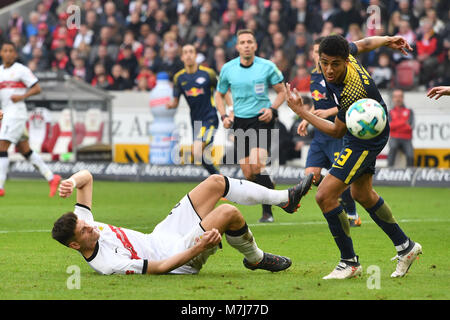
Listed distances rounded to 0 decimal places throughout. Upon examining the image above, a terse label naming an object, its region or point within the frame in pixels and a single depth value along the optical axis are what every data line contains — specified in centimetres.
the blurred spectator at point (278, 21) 2248
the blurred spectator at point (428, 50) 2025
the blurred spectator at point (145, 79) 2271
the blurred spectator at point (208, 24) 2356
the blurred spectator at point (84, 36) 2538
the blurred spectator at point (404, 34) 2055
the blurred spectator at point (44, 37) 2609
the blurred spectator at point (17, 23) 2723
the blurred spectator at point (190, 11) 2422
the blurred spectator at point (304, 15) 2214
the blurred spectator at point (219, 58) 2180
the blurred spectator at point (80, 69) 2445
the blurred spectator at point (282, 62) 2103
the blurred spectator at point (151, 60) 2344
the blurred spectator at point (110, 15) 2539
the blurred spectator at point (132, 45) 2438
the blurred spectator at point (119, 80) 2333
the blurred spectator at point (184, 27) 2398
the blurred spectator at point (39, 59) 2539
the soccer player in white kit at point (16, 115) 1525
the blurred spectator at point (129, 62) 2377
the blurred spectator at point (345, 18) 2119
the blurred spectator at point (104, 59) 2400
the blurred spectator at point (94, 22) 2548
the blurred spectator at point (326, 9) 2204
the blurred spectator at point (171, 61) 2289
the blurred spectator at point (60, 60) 2511
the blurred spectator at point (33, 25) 2717
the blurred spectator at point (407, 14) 2111
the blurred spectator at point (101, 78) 2345
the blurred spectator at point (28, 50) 2588
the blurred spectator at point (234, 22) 2292
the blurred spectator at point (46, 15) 2712
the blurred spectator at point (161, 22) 2459
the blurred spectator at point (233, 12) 2311
